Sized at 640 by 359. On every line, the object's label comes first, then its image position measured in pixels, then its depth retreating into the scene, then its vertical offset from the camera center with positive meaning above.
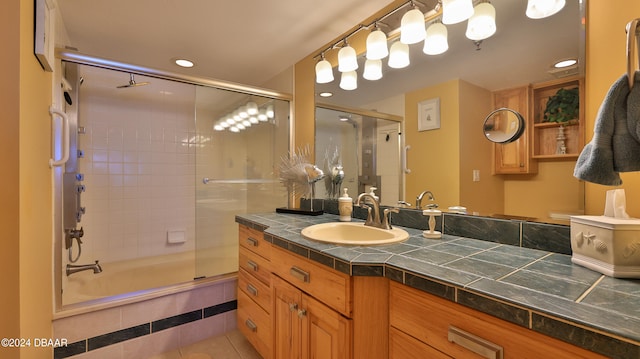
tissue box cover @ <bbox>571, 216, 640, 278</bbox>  0.70 -0.18
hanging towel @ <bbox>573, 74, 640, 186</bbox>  0.69 +0.11
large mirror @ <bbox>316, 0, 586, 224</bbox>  1.03 +0.39
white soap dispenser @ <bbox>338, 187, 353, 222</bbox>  1.66 -0.17
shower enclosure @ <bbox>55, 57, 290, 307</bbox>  2.44 +0.04
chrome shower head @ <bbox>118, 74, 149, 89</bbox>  1.85 +0.67
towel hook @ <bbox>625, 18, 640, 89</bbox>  0.68 +0.33
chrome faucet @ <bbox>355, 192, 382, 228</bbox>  1.39 -0.18
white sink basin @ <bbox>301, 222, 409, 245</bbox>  1.25 -0.26
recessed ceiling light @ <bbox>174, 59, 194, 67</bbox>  2.38 +1.03
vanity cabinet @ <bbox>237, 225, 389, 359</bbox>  0.87 -0.49
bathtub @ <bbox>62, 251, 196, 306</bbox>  2.08 -0.84
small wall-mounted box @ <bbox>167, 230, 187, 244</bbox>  2.82 -0.59
